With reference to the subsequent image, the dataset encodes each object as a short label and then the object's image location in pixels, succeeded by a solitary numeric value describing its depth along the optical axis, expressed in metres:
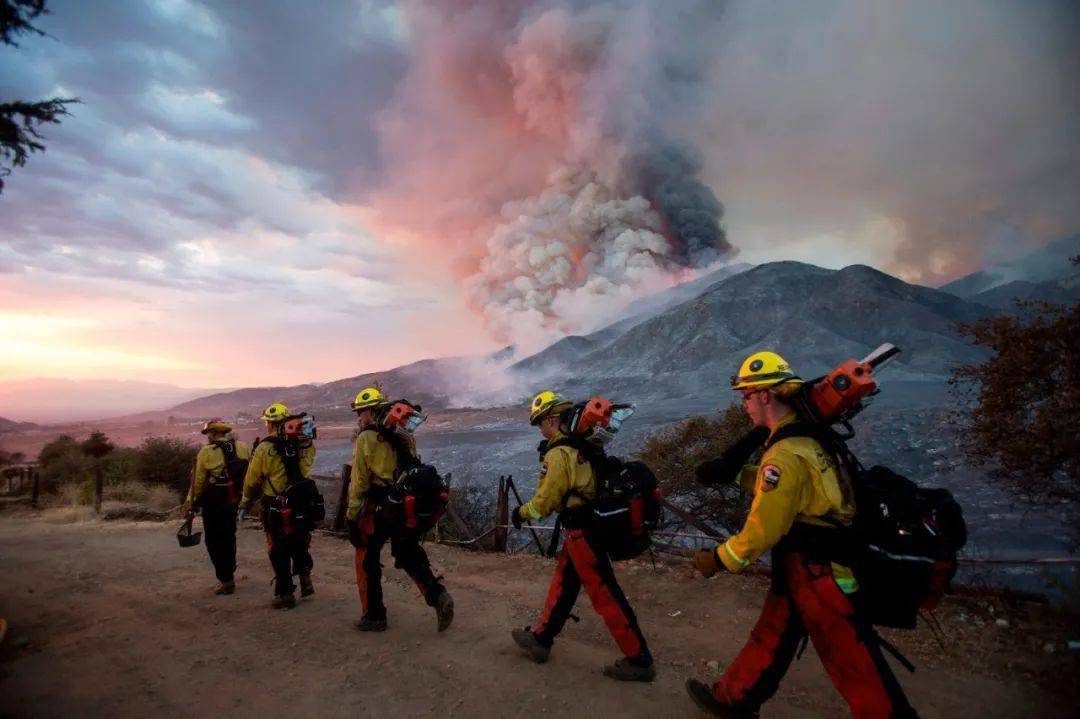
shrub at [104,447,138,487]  18.45
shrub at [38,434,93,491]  19.39
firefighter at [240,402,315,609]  5.66
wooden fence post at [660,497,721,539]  6.75
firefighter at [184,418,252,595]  6.06
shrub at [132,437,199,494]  19.12
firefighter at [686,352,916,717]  2.54
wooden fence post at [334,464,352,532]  9.88
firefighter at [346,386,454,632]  4.71
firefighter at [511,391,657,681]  3.76
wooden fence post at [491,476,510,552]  8.91
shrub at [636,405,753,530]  12.62
